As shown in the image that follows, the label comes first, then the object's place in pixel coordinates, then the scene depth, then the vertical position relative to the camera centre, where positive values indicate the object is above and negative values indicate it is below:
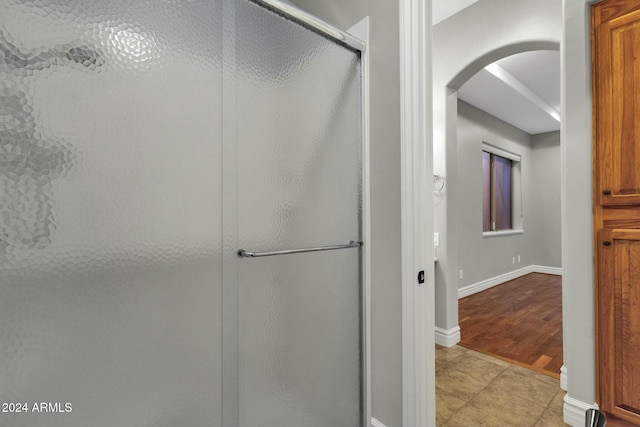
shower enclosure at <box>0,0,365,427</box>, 0.79 +0.00
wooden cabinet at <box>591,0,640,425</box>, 1.39 +0.05
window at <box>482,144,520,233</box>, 4.85 +0.43
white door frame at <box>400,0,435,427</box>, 1.26 -0.01
